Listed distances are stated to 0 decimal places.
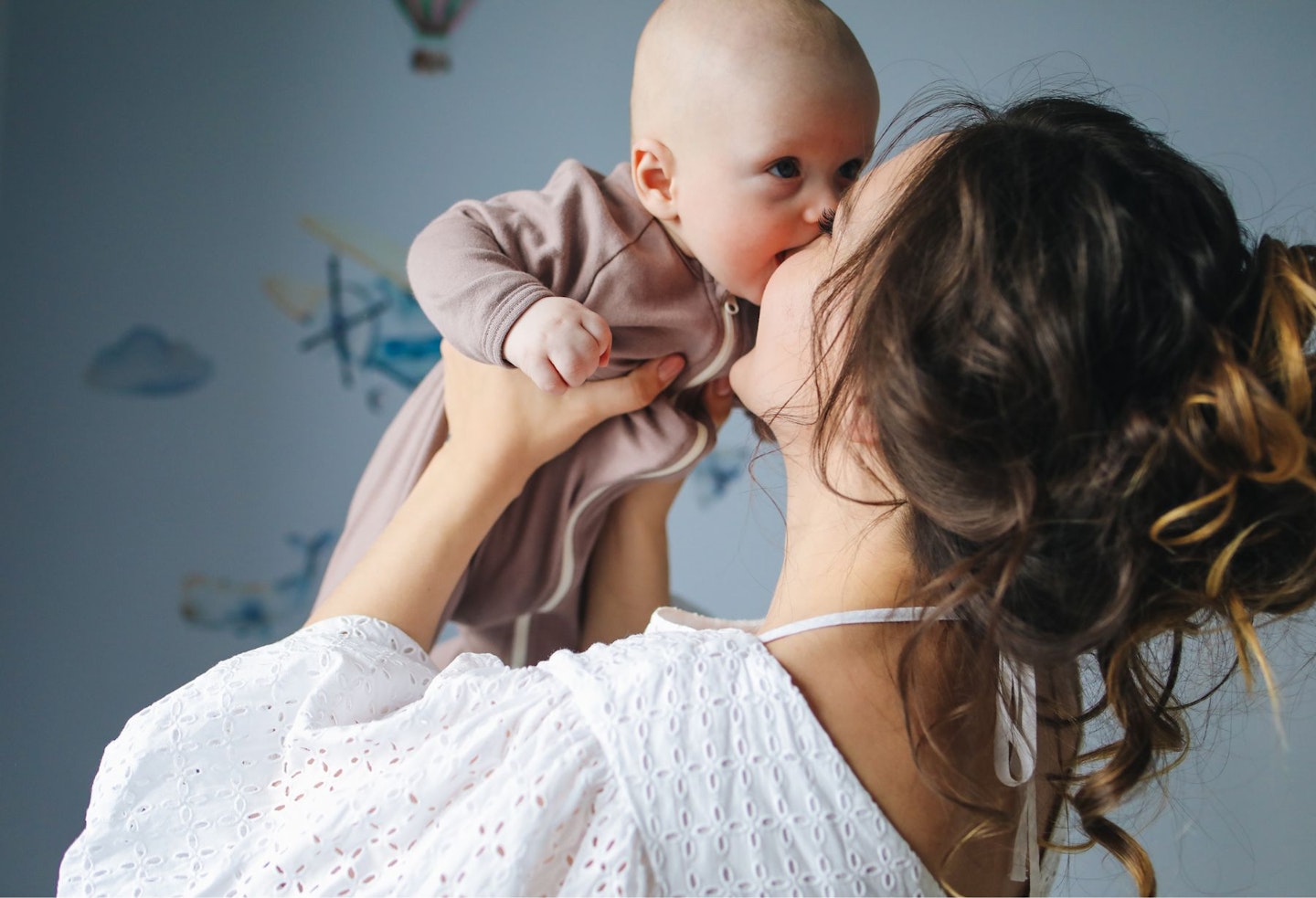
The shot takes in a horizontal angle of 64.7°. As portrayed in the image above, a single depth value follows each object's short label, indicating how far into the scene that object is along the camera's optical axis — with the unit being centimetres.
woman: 62
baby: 101
